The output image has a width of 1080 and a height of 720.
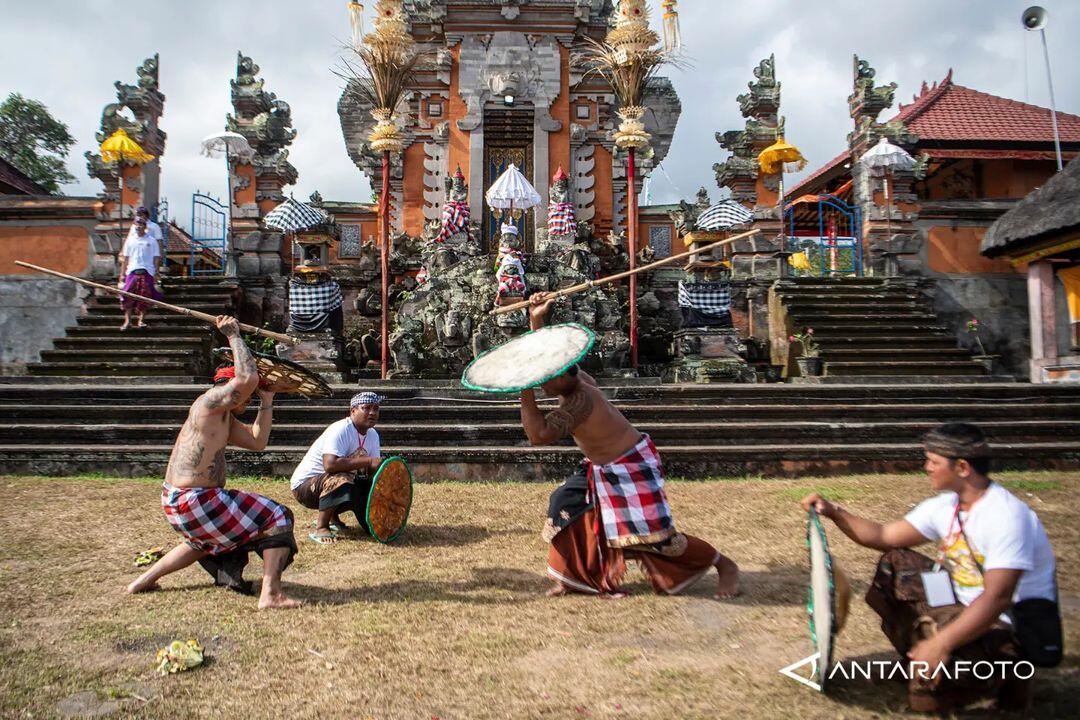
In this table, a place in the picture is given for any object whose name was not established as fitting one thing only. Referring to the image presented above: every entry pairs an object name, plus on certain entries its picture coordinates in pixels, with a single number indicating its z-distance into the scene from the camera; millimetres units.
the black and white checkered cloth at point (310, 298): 11828
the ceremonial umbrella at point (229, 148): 14719
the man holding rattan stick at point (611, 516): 4156
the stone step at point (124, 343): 11898
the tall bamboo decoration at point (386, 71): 12094
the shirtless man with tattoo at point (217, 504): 4051
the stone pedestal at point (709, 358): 11742
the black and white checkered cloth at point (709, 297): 12133
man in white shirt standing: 11648
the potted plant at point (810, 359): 11875
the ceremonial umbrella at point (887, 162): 14461
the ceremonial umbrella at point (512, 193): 14234
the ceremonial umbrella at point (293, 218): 13031
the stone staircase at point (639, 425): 8031
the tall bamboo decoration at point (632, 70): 12211
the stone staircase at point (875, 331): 11742
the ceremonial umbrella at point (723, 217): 12609
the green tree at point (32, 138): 28359
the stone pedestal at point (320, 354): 11562
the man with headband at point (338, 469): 5480
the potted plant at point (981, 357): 12117
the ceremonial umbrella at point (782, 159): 14883
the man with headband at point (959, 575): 2574
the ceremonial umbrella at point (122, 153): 13875
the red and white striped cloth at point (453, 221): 13562
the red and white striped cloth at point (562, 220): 14086
